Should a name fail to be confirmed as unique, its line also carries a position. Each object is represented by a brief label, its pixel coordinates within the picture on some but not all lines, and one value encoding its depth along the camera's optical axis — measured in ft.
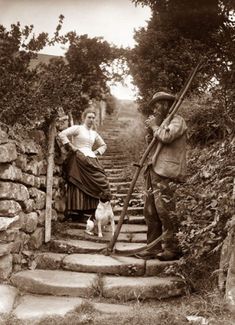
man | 17.20
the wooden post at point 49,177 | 19.40
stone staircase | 15.03
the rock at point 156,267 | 16.69
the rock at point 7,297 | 13.24
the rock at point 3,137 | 15.63
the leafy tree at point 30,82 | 17.76
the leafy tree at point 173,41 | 32.89
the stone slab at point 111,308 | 13.43
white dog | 20.95
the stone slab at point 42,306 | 12.82
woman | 22.31
